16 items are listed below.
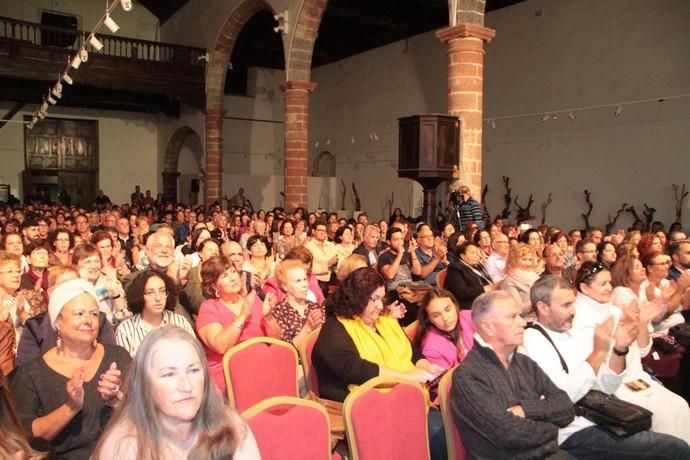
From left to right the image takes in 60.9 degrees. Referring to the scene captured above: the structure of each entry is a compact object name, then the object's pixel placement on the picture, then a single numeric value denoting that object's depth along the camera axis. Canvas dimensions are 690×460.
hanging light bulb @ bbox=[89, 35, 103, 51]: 9.30
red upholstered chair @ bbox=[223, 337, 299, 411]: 2.96
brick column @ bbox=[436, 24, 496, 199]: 8.69
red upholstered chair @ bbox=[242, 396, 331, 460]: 2.13
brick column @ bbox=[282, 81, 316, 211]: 12.80
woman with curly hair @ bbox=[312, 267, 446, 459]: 2.97
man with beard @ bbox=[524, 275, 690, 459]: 2.79
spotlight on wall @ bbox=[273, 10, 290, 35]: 12.83
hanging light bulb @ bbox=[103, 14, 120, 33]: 8.16
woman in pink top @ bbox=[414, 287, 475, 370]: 3.39
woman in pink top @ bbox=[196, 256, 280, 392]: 3.37
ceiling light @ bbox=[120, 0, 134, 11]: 7.34
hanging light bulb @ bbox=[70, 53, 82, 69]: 10.16
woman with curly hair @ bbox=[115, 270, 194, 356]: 3.23
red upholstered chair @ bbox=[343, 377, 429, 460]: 2.35
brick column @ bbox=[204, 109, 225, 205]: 16.92
